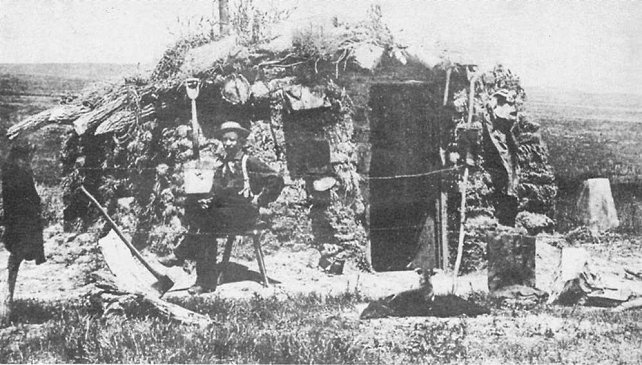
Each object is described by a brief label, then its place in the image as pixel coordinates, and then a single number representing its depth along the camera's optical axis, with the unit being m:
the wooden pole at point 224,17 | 8.41
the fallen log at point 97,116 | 8.11
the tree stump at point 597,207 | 8.44
